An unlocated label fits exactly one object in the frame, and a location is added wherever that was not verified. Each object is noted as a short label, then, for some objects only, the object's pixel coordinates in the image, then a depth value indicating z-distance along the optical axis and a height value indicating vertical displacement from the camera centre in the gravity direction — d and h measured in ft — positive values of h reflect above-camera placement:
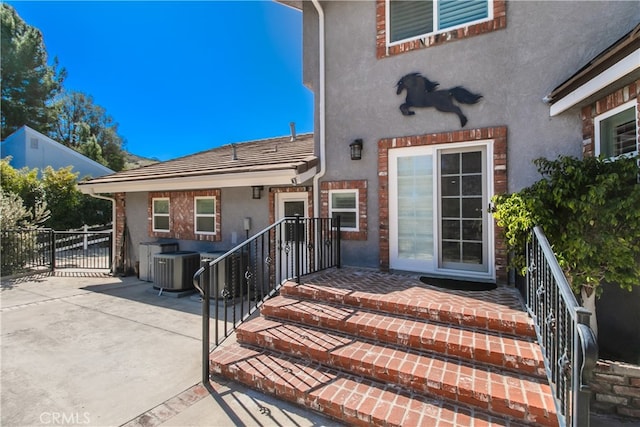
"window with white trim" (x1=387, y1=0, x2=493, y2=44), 17.13 +11.44
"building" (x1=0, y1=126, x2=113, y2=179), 61.98 +12.93
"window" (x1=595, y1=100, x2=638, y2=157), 11.95 +3.23
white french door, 16.97 +0.05
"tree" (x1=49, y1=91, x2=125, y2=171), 99.69 +29.43
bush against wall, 9.83 -0.34
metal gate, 30.25 -4.43
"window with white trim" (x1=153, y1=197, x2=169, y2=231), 31.12 -0.17
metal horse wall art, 17.01 +6.56
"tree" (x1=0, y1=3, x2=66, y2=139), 80.18 +37.61
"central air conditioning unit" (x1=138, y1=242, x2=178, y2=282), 28.53 -3.83
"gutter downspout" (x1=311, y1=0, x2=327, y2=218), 21.17 +6.68
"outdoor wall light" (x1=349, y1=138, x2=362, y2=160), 19.61 +3.96
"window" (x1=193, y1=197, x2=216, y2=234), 28.02 -0.28
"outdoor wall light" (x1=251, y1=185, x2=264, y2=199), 24.96 +1.69
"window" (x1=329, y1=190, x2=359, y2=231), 20.14 +0.26
